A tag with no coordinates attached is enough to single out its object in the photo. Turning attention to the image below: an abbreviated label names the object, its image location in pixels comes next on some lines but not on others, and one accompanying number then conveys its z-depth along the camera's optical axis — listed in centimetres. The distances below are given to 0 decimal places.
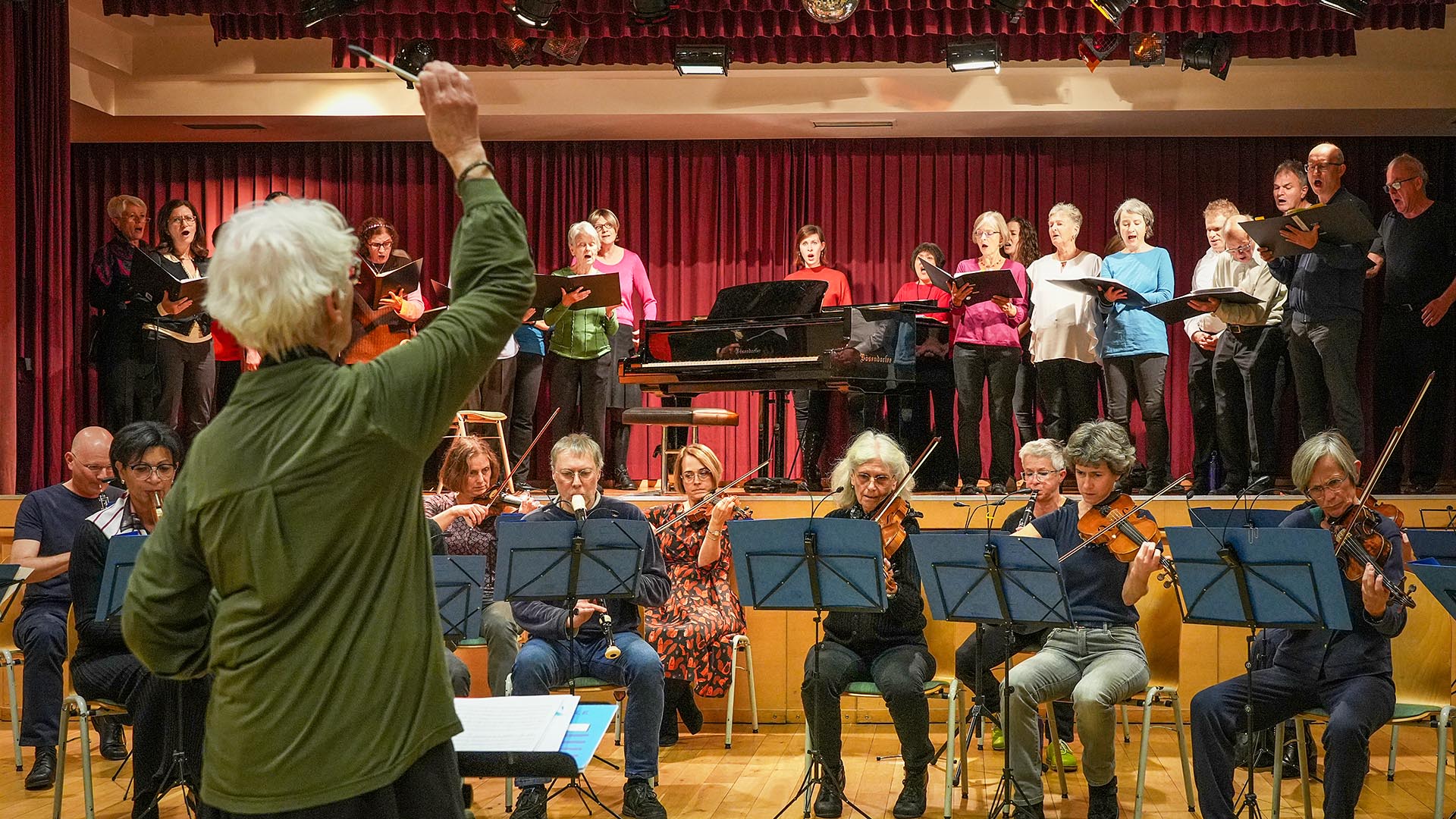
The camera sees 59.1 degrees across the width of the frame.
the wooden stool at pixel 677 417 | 705
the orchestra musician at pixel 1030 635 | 514
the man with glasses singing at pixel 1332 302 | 655
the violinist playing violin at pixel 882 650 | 469
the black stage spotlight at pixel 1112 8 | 664
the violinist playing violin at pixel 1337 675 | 407
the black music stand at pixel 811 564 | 433
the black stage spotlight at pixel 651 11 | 700
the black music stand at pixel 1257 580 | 387
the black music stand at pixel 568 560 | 470
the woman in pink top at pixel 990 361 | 737
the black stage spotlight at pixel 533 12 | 680
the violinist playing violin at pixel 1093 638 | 447
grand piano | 686
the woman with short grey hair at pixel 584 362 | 784
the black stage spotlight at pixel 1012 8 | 681
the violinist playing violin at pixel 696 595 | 553
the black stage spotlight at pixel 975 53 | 763
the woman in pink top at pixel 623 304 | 812
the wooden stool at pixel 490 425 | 731
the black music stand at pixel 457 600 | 471
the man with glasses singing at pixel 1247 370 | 695
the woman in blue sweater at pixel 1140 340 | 709
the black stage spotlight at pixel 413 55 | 764
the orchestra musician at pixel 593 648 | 470
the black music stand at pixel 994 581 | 420
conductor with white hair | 164
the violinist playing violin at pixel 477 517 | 543
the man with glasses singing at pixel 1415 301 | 691
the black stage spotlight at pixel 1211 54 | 770
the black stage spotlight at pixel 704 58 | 777
